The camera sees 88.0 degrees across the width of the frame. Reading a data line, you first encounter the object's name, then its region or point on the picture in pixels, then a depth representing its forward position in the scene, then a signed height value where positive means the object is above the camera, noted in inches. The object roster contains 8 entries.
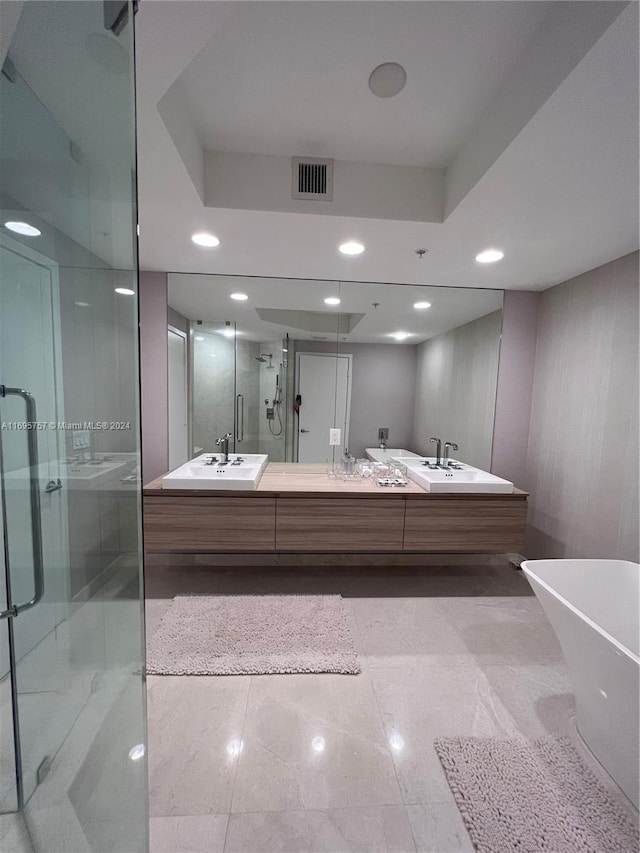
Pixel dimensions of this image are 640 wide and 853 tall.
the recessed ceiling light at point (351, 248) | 78.5 +37.0
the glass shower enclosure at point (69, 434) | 40.9 -6.4
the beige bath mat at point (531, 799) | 42.2 -54.4
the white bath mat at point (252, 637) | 67.4 -54.4
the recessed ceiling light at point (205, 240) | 76.7 +37.0
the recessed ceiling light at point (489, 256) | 81.2 +37.4
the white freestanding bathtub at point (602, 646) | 44.8 -38.5
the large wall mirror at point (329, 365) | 105.7 +11.3
